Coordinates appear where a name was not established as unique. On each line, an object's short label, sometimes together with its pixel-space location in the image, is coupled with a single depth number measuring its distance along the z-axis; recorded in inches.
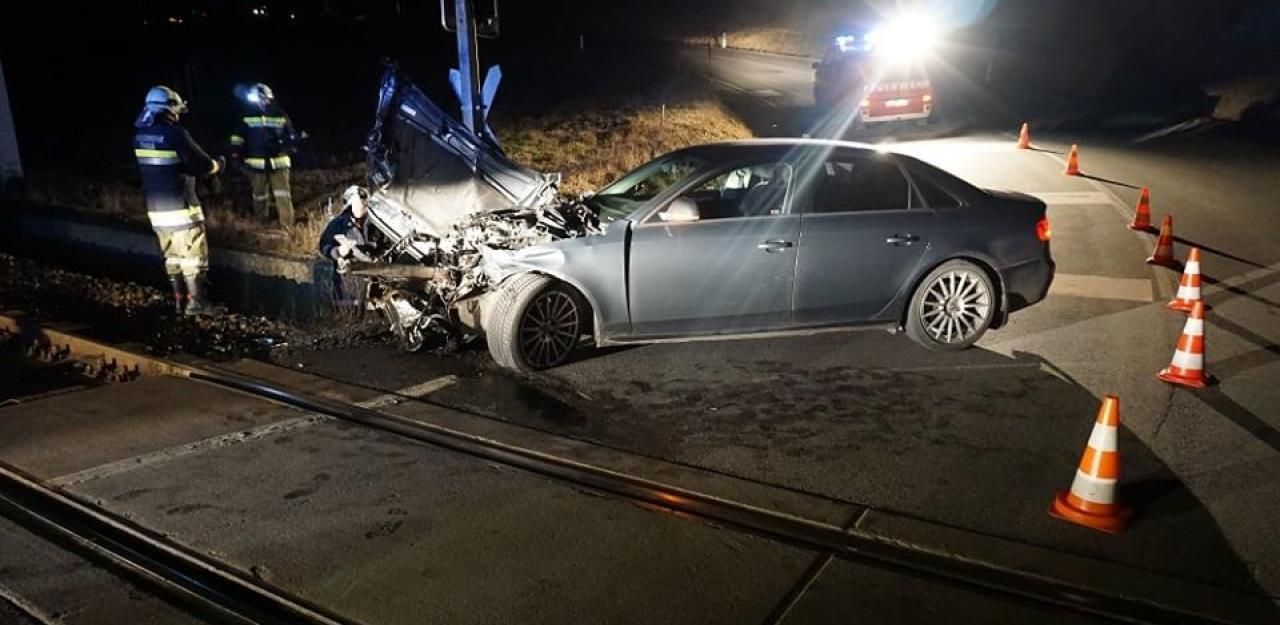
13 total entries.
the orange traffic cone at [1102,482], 161.2
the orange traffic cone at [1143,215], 406.9
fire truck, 735.1
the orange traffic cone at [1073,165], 560.7
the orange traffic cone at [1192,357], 227.5
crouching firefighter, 289.4
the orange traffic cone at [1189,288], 286.4
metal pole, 339.3
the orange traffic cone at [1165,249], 352.2
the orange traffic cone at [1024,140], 679.1
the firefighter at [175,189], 292.7
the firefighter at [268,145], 414.3
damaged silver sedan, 238.7
